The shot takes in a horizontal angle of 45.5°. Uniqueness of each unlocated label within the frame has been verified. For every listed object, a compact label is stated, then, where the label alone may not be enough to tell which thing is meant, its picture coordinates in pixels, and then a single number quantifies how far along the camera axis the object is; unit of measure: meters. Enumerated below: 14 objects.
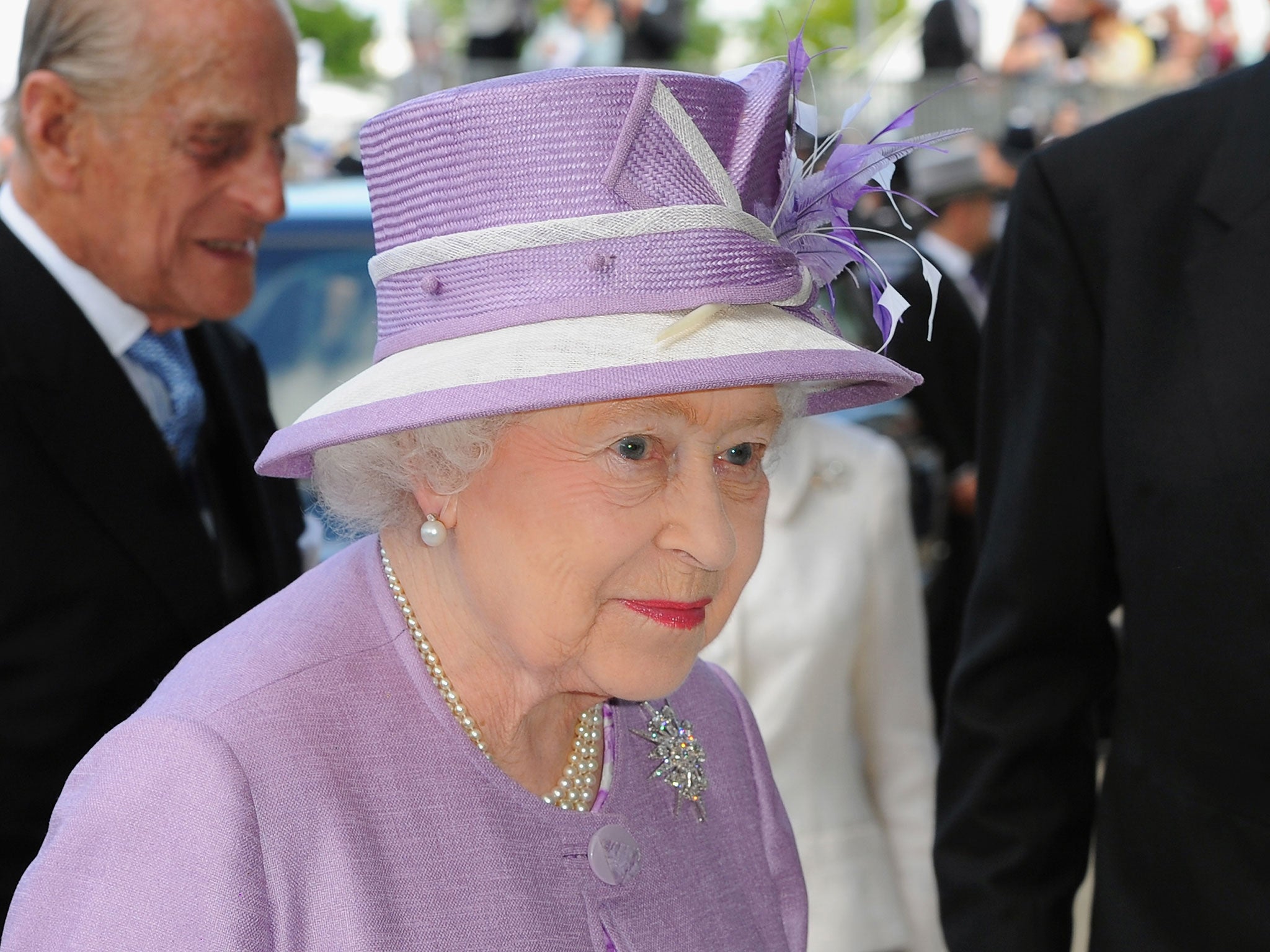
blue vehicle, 4.22
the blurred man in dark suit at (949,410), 5.82
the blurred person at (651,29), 12.41
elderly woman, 1.46
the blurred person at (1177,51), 16.33
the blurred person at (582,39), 12.17
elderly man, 2.32
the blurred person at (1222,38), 16.03
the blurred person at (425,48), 10.41
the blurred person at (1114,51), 15.35
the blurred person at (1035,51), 14.98
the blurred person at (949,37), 13.41
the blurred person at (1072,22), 15.37
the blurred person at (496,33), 12.34
